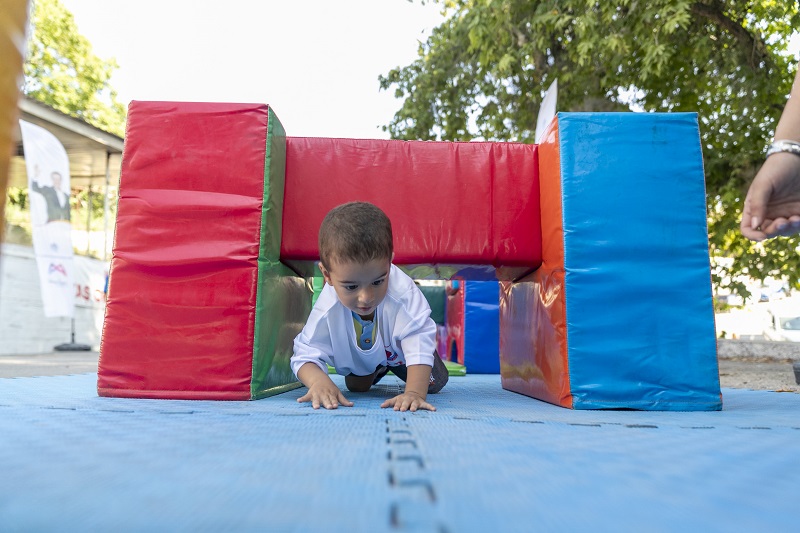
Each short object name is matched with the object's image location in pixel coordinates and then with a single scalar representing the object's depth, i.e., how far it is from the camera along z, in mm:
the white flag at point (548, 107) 5461
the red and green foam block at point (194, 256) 2492
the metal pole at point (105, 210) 10793
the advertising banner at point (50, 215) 6977
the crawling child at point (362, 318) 2240
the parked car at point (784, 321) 11695
